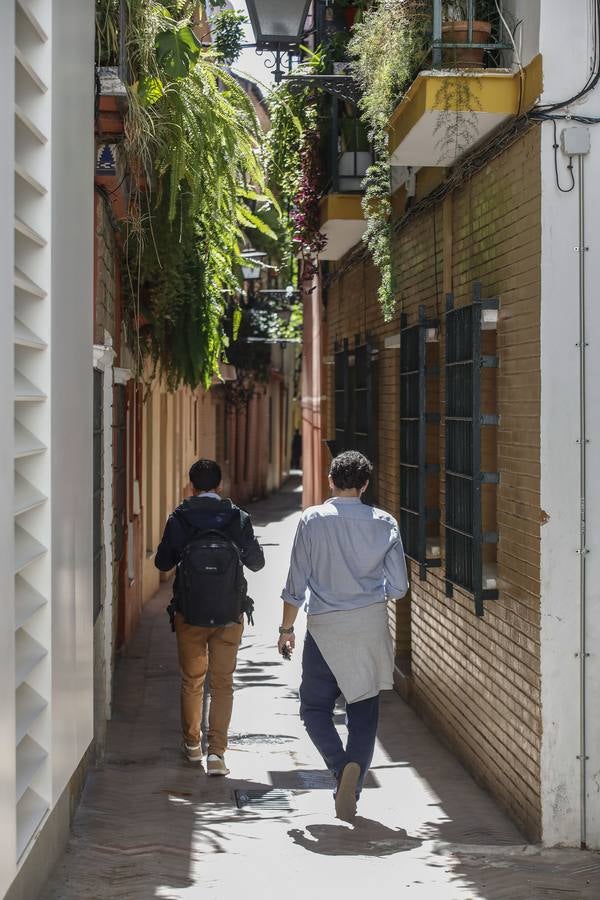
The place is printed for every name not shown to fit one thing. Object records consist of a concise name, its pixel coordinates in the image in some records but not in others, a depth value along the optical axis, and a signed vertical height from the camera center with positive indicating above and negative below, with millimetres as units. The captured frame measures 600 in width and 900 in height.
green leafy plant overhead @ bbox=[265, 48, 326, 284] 11055 +2393
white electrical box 5723 +1256
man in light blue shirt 6379 -933
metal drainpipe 5758 -476
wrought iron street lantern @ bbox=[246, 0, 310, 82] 7965 +2518
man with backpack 7379 -987
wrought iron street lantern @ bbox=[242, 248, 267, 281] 18678 +2391
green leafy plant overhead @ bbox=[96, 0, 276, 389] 7113 +1603
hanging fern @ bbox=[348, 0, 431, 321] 7227 +2132
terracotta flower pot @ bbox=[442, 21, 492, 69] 6484 +1962
